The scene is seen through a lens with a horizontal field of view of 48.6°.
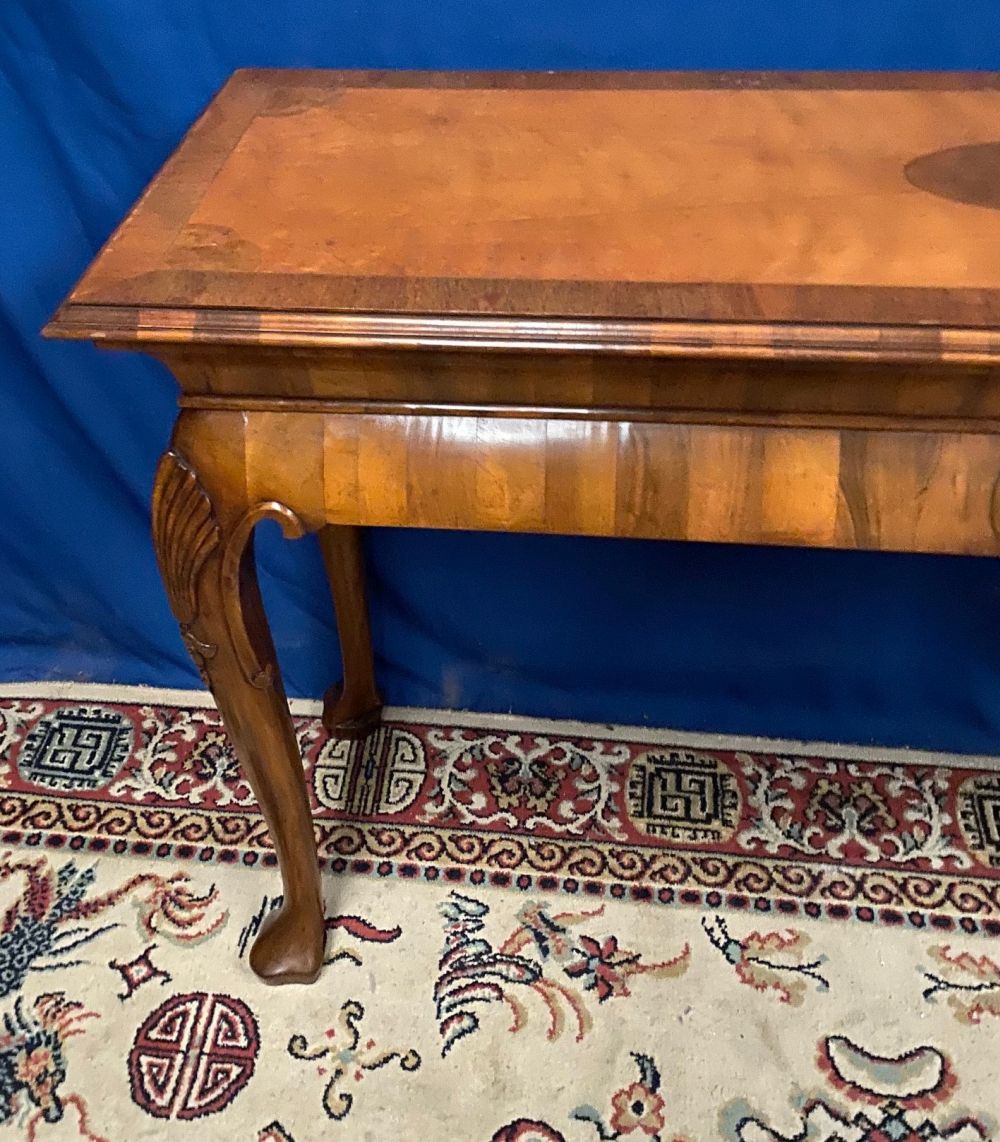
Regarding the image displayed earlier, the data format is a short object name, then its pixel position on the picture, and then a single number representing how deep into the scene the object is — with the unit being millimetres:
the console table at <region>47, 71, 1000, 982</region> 639
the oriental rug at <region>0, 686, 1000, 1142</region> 973
